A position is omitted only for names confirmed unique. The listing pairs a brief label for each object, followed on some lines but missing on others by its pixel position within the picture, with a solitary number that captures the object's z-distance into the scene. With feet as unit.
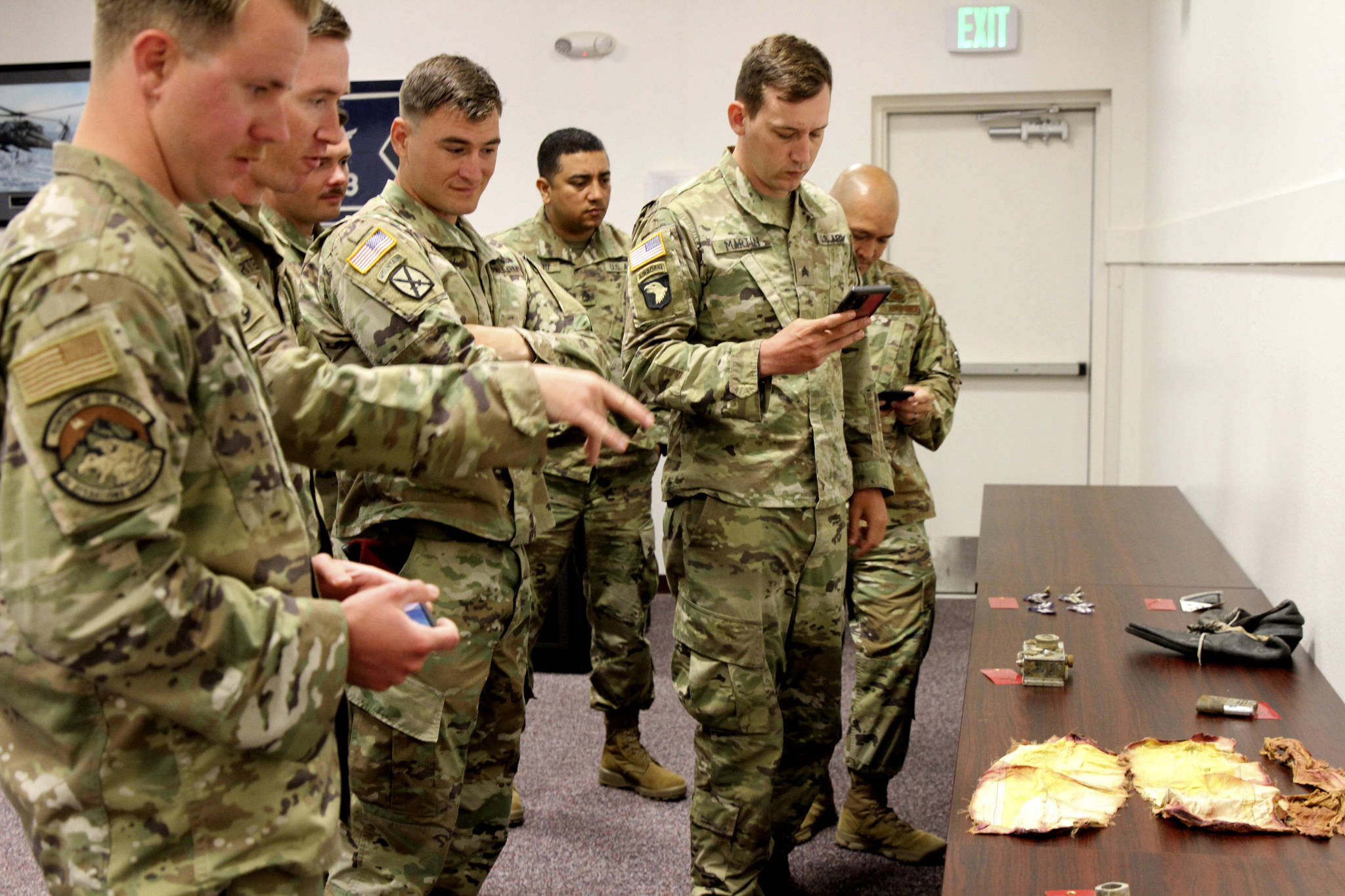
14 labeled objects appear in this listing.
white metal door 17.39
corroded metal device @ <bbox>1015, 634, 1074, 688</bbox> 6.18
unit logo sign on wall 18.25
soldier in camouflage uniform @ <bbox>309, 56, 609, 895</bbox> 6.23
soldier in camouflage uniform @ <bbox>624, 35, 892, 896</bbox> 7.52
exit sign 16.62
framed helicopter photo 19.04
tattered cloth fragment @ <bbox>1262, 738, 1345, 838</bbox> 4.53
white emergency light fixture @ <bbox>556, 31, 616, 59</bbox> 17.63
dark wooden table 4.23
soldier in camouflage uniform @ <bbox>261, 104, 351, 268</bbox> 7.54
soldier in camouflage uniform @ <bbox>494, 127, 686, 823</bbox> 11.17
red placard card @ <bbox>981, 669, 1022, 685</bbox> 6.26
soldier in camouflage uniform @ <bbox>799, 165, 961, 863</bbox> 9.64
